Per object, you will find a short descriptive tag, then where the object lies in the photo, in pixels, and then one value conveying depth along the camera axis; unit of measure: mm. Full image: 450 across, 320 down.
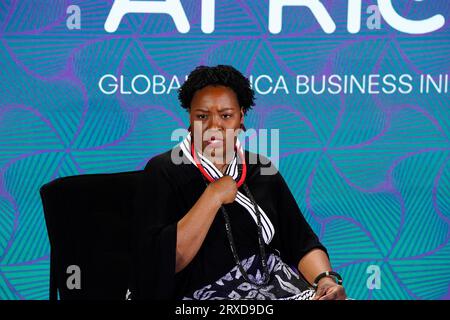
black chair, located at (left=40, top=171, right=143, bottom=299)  4484
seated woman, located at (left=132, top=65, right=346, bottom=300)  4270
